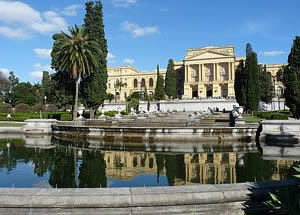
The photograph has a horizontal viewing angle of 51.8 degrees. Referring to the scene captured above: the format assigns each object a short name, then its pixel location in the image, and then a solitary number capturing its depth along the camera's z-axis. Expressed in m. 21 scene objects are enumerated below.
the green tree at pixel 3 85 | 93.44
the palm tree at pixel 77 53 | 34.67
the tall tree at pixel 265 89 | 55.47
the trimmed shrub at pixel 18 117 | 36.29
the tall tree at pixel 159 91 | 76.50
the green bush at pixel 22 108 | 55.38
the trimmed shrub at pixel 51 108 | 60.08
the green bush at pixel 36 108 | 57.26
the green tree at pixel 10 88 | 82.28
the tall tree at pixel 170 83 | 78.75
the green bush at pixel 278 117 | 28.84
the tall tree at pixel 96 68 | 37.88
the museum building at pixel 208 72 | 99.56
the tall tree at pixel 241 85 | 40.19
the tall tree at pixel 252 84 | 38.72
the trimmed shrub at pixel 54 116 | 39.88
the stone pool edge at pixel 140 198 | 4.93
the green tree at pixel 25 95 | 72.69
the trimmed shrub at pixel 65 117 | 36.69
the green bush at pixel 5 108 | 53.46
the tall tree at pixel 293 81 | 23.78
